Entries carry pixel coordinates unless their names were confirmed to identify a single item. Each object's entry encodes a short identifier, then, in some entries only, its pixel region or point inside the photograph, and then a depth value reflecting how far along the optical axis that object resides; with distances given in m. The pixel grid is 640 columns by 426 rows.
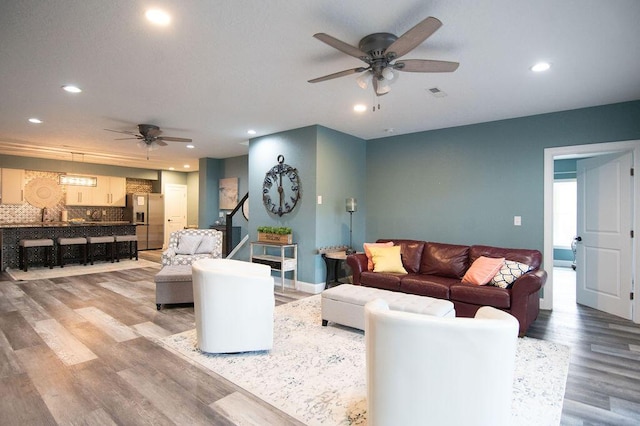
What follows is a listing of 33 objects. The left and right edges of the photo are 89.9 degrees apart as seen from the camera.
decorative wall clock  5.39
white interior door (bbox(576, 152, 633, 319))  4.03
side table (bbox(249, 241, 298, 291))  5.12
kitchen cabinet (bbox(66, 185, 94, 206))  8.78
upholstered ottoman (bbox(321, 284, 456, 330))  2.98
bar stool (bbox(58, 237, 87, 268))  7.00
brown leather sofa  3.37
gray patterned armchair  5.02
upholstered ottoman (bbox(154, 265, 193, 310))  4.12
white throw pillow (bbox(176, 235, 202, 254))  5.23
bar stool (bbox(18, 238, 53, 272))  6.52
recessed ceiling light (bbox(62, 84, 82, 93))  3.54
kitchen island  6.69
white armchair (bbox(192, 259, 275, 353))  2.74
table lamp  5.39
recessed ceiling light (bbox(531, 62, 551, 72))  2.93
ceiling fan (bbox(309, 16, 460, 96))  2.14
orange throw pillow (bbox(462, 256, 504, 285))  3.70
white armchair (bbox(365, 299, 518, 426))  1.40
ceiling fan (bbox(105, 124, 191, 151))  5.15
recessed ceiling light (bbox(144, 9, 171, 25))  2.22
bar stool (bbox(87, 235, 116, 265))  7.38
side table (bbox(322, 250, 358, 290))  5.12
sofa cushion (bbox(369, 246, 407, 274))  4.41
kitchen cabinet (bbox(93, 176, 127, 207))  9.30
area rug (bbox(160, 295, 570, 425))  2.08
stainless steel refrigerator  9.68
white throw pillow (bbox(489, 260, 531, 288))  3.57
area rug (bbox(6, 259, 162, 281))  6.05
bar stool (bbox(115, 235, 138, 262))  7.84
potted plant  5.23
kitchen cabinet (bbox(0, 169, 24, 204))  7.66
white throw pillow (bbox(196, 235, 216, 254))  5.33
